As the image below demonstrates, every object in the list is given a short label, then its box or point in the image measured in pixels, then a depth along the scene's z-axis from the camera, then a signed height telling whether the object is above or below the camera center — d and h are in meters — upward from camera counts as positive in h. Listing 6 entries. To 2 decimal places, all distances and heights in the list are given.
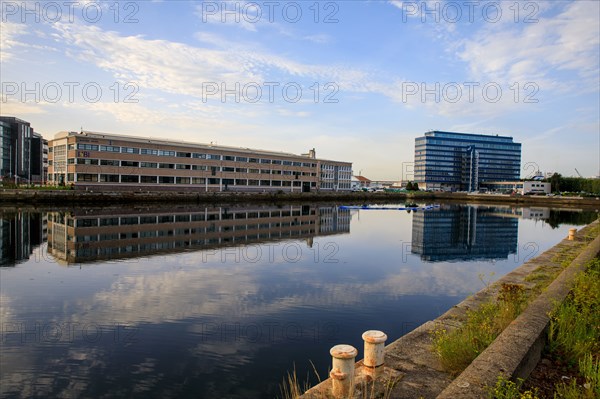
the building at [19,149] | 123.69 +13.54
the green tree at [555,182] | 169.01 +6.22
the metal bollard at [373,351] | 7.17 -2.94
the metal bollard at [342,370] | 6.00 -2.75
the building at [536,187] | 165.50 +3.78
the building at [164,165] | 84.62 +6.56
